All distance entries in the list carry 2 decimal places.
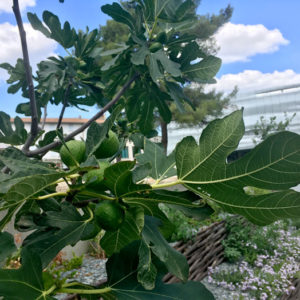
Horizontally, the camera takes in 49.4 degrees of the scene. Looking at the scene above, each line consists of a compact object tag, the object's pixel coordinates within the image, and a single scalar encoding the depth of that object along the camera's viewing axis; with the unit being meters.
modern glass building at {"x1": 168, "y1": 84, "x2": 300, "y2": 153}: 20.06
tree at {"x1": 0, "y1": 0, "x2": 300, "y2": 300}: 0.35
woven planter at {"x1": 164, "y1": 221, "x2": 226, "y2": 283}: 3.61
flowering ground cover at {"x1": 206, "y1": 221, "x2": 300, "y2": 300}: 3.12
